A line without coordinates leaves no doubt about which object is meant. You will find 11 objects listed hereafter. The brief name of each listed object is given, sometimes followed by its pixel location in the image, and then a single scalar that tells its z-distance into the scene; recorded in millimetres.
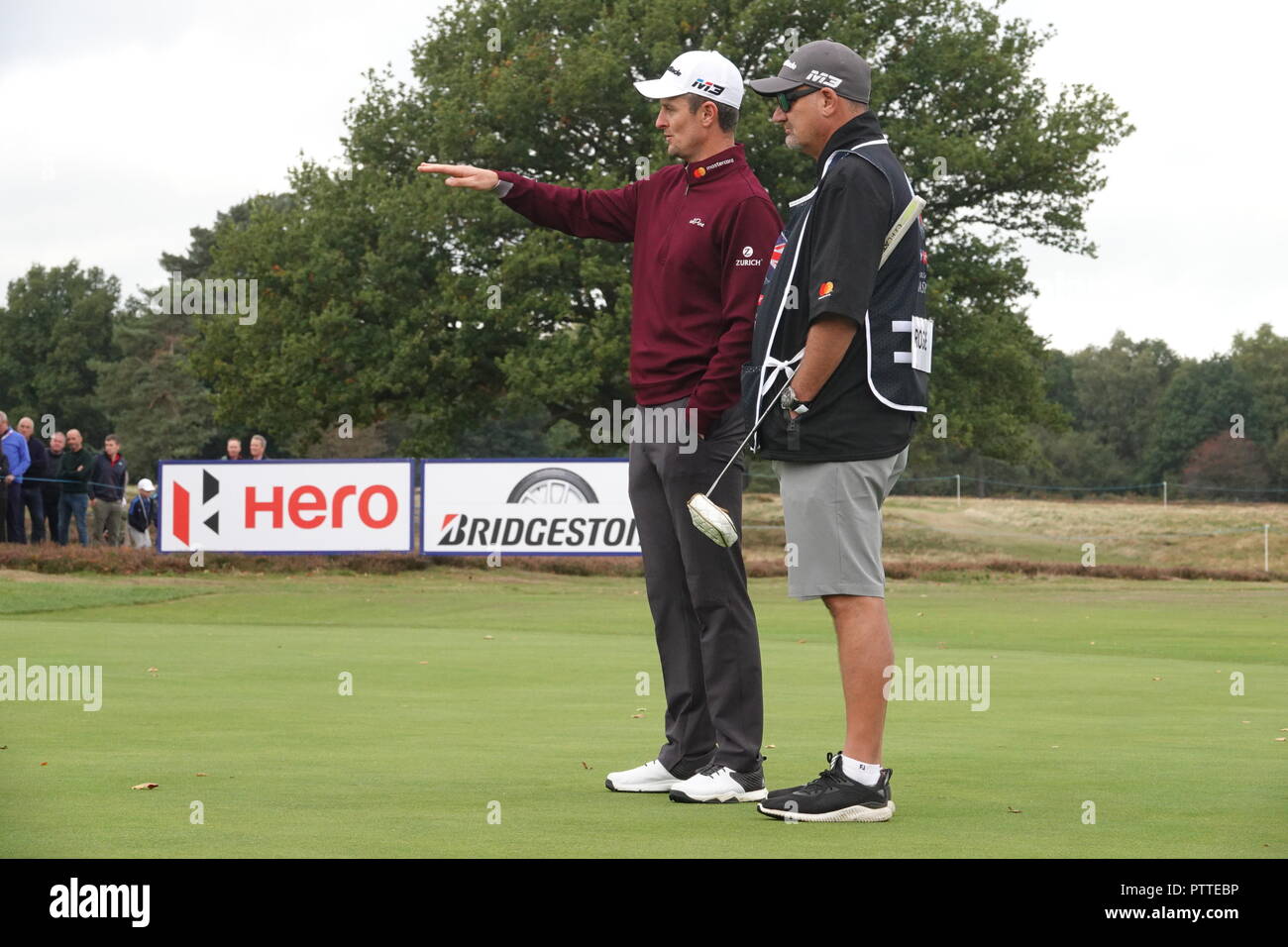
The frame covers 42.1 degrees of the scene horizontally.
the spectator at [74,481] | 25344
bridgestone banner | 24047
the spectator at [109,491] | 26641
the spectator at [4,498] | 24438
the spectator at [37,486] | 25219
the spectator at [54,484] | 25652
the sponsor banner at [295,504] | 24078
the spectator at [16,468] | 24031
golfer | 5383
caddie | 4836
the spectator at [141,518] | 27459
